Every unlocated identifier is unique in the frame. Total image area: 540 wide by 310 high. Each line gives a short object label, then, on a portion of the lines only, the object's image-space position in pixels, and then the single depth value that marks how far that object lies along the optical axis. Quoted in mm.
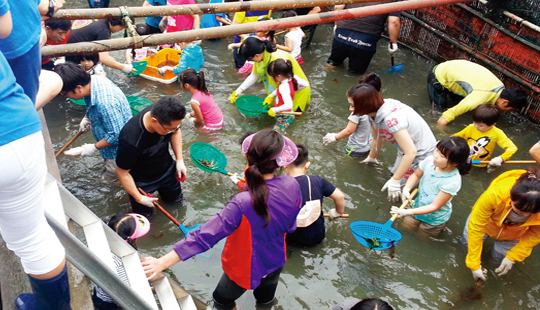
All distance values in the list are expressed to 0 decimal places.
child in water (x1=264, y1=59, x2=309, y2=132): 5401
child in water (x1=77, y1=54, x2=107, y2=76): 5738
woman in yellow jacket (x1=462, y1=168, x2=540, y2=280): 3492
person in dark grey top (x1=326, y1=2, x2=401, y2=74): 7141
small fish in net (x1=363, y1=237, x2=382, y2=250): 3715
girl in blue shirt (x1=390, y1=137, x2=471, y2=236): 3711
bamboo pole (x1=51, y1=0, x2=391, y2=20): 3461
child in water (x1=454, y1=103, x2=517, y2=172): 4859
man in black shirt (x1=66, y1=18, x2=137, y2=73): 5938
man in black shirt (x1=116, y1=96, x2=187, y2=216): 3477
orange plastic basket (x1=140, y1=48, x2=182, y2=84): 6852
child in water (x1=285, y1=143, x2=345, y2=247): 3508
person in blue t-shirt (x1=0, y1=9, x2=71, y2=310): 1665
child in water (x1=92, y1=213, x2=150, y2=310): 3068
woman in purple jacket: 2506
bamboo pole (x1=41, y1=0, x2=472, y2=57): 3240
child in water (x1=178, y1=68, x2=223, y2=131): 5371
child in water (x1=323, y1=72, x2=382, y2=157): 5055
